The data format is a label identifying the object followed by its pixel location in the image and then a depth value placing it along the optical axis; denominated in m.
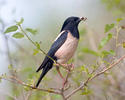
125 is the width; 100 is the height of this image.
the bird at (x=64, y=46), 7.71
